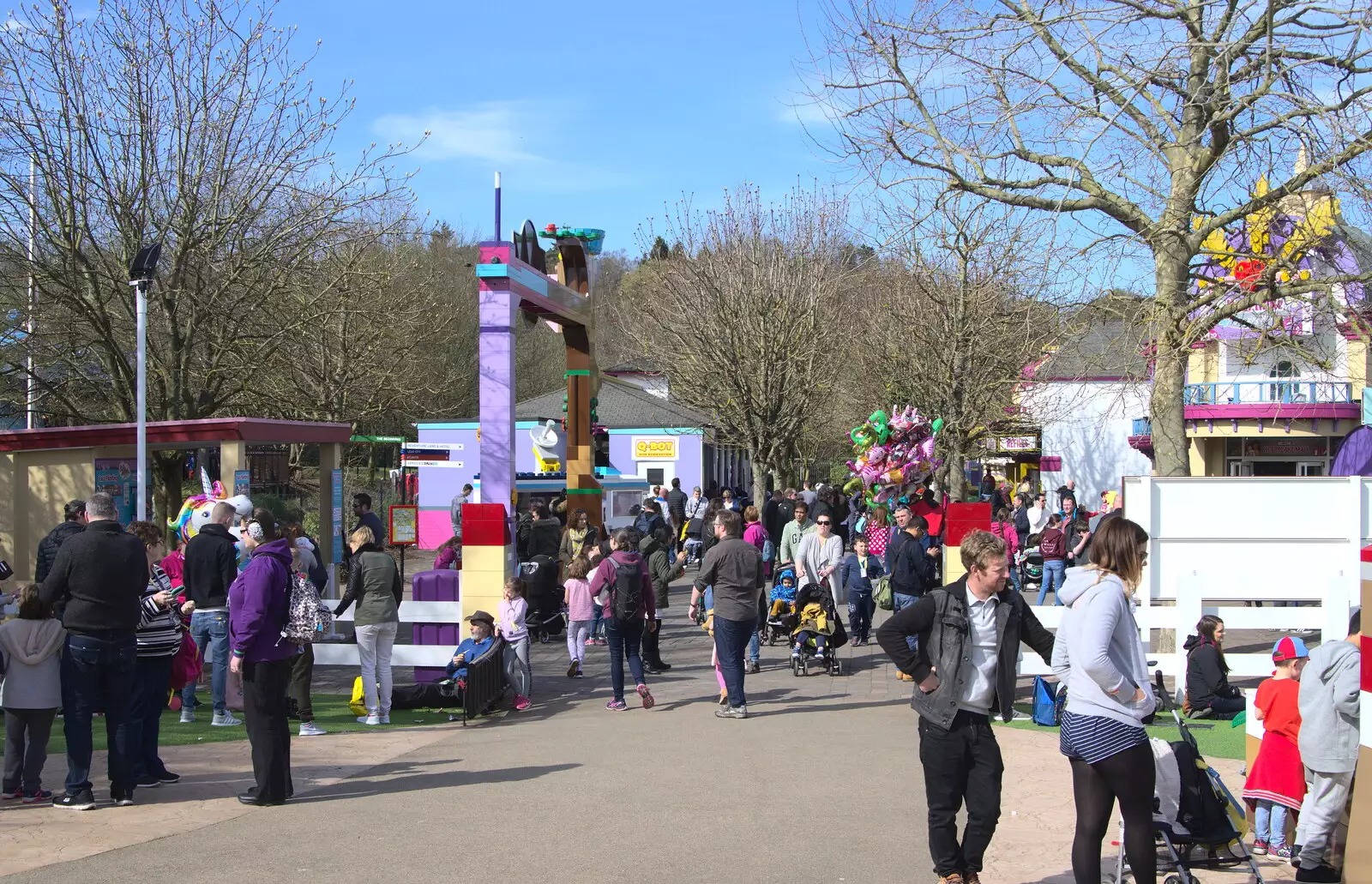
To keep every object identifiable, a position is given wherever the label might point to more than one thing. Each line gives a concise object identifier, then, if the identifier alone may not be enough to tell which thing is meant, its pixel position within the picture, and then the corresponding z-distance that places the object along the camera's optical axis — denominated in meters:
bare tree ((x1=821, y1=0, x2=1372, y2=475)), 10.89
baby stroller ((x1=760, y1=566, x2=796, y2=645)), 13.92
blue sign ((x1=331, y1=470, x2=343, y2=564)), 17.50
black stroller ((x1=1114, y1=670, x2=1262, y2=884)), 5.98
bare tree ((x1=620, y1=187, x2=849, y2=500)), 31.58
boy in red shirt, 6.57
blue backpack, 10.52
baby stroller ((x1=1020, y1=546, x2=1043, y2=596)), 22.27
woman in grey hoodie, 5.01
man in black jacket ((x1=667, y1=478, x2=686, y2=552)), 25.89
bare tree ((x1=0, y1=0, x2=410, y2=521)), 18.55
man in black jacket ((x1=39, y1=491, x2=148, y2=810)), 7.27
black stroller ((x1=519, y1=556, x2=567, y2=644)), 15.41
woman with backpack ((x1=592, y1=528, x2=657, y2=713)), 10.97
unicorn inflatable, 13.53
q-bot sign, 42.91
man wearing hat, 11.19
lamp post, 13.84
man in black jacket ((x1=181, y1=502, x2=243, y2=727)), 10.05
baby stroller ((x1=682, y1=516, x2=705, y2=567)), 22.91
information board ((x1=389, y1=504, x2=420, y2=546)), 19.20
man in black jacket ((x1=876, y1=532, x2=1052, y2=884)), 5.52
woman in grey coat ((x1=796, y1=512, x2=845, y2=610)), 13.17
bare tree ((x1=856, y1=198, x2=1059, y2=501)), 29.47
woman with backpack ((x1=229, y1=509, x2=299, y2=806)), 7.42
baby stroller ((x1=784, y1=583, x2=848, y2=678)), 12.93
